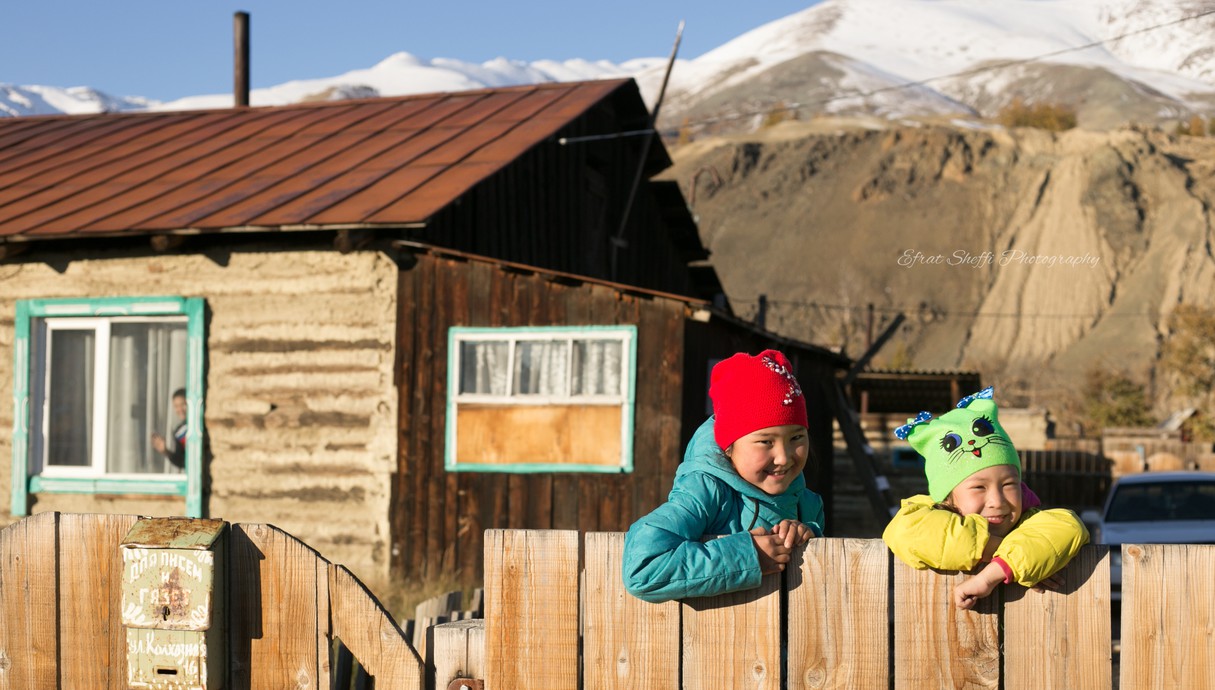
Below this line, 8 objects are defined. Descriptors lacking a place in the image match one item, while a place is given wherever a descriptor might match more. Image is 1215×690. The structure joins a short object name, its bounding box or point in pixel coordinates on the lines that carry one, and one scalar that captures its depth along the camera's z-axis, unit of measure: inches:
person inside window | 459.2
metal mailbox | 130.4
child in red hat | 117.0
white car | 433.1
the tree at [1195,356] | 1438.2
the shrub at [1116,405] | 1642.5
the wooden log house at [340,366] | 417.4
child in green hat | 113.1
